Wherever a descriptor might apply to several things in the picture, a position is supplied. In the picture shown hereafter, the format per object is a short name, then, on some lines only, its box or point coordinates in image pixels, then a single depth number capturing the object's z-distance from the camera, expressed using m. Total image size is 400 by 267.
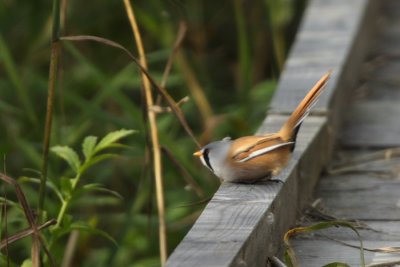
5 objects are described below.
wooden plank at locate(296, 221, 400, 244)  5.68
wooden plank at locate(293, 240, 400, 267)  5.30
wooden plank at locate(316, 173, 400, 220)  6.13
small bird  5.41
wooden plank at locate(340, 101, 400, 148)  7.57
